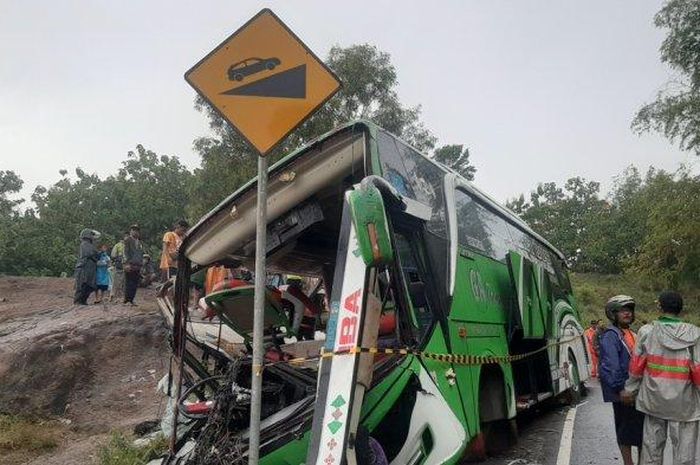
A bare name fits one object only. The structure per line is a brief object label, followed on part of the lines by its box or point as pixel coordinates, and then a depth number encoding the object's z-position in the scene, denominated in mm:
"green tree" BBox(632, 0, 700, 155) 21766
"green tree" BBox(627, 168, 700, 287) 22328
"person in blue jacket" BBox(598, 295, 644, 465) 5012
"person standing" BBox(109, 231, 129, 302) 12867
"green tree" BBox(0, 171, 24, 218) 39369
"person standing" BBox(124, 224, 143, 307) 11891
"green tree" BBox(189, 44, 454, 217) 21719
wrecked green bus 3199
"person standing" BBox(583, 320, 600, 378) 15665
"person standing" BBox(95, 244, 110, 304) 12338
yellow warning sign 3090
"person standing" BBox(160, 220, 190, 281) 10766
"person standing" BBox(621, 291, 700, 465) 4422
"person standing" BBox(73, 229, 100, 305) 11617
